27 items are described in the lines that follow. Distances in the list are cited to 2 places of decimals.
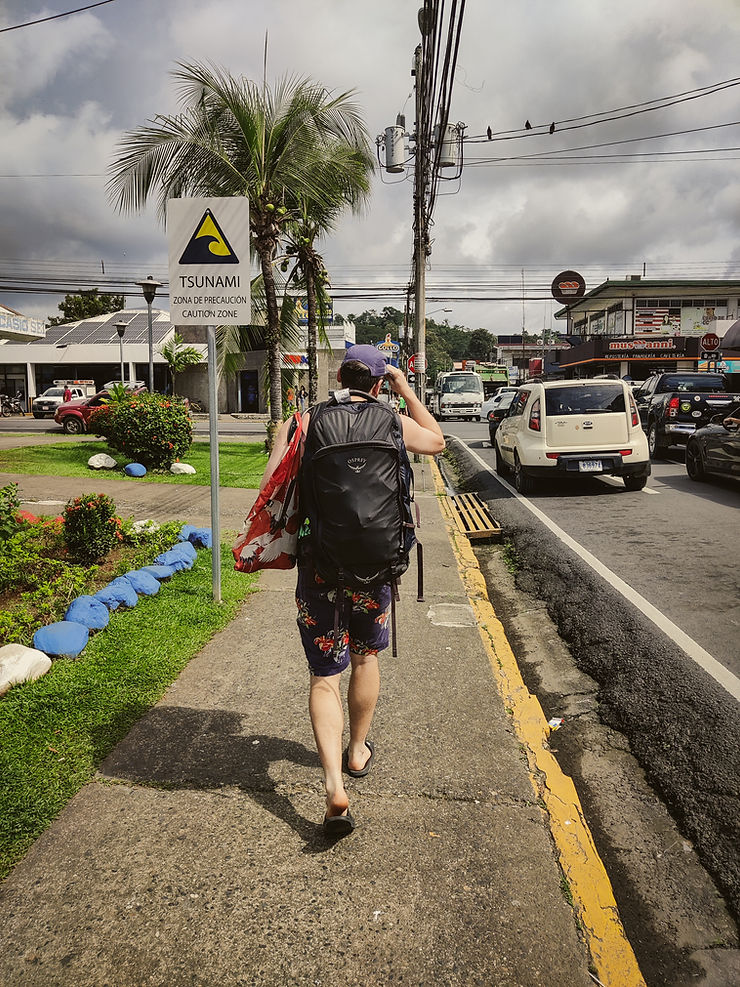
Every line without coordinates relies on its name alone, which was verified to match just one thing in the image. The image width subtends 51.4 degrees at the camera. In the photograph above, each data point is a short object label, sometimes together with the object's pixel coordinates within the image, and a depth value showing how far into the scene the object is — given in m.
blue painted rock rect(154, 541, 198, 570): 6.30
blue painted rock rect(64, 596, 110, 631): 4.73
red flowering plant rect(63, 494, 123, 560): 6.28
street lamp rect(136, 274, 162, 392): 21.73
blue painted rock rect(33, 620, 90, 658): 4.29
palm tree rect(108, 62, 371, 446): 14.55
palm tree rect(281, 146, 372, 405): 15.72
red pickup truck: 24.86
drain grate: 9.25
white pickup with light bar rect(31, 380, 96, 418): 38.72
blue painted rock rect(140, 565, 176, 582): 5.91
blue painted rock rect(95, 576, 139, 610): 5.18
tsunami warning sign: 5.16
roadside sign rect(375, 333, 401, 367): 36.44
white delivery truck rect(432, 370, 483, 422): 37.53
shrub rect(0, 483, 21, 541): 5.56
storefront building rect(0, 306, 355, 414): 44.72
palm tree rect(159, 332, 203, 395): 41.47
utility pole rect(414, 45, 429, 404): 18.85
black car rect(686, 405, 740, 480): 11.15
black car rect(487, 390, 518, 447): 19.39
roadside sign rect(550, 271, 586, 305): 37.91
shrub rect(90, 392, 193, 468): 12.52
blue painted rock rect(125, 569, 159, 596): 5.57
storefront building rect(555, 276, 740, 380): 50.59
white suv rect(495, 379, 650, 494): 11.22
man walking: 2.96
